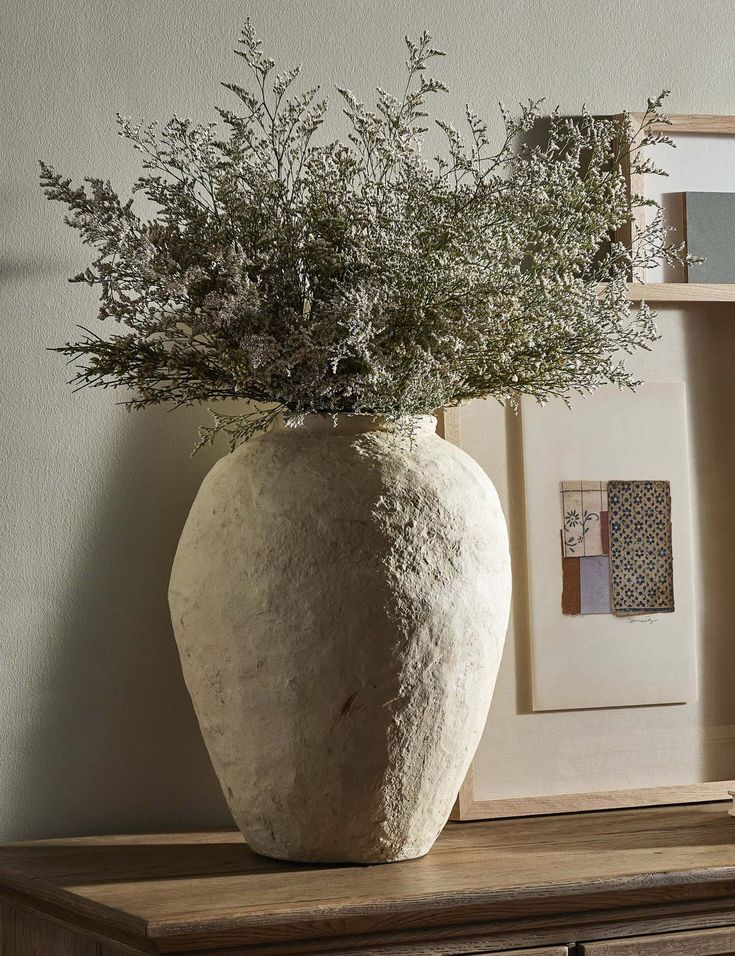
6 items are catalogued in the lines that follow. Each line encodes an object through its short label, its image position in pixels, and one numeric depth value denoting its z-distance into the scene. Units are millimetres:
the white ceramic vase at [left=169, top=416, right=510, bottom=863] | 2557
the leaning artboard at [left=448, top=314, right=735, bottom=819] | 2846
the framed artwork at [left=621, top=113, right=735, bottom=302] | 2969
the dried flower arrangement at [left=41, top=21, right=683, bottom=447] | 2585
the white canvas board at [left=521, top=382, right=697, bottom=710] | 2866
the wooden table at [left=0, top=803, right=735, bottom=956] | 2423
